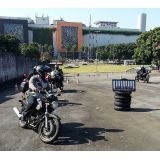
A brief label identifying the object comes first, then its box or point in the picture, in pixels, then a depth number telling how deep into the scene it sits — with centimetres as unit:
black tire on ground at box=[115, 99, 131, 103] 838
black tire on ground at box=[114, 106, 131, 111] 845
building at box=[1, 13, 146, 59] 12725
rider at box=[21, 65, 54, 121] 531
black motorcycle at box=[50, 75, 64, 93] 1358
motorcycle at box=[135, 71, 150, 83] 1983
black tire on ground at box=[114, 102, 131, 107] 840
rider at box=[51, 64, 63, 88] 1345
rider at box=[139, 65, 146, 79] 2031
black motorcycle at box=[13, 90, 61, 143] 489
